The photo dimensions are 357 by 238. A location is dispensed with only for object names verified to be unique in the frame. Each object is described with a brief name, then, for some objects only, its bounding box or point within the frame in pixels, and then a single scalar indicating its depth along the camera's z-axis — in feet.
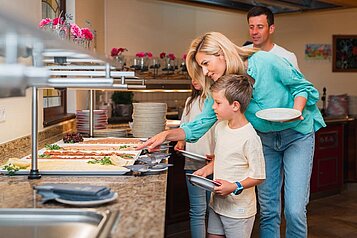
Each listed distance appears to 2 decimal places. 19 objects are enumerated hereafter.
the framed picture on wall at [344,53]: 25.63
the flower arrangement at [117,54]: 20.52
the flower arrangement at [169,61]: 23.35
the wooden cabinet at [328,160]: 20.58
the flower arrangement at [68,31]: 9.74
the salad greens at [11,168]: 7.63
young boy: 8.08
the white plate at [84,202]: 5.64
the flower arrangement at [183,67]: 23.79
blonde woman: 8.64
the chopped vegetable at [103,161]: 8.34
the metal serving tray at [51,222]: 5.23
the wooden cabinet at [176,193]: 15.40
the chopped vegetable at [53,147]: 10.27
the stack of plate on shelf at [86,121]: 13.93
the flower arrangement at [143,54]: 21.70
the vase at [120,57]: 20.30
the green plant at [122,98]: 21.17
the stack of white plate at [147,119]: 13.01
